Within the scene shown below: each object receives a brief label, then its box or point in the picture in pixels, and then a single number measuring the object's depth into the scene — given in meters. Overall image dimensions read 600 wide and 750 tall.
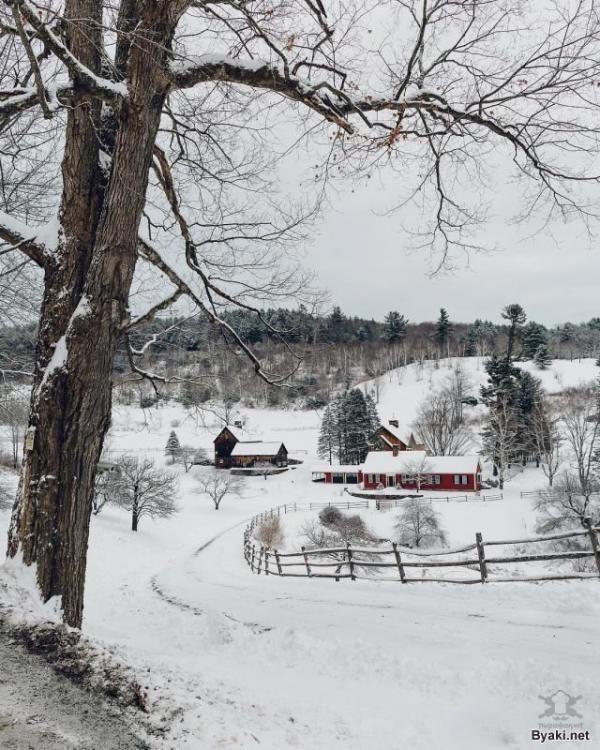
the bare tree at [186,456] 51.69
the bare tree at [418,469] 42.62
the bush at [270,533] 26.94
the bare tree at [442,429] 51.00
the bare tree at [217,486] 38.91
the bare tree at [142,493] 29.81
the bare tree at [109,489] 30.48
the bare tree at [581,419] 31.09
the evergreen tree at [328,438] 52.70
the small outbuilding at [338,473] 47.50
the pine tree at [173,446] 51.09
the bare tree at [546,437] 39.22
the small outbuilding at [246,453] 55.00
